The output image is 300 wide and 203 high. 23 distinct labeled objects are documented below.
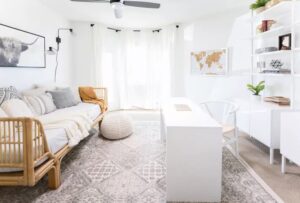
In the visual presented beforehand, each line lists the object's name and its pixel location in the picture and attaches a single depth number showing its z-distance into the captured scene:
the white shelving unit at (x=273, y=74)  2.75
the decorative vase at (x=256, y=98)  3.49
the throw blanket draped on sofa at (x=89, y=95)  4.52
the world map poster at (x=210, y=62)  4.84
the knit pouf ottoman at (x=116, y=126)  3.75
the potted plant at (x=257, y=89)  3.53
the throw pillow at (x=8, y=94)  2.67
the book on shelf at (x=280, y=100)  3.06
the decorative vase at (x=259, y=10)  3.38
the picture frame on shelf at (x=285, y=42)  3.07
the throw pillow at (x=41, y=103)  3.10
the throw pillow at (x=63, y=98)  3.66
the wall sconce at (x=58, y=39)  4.63
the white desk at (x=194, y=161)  1.93
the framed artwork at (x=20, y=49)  3.01
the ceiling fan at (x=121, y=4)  2.89
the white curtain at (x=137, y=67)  6.12
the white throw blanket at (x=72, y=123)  2.49
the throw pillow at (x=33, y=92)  3.33
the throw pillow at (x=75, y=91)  5.44
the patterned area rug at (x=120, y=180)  2.02
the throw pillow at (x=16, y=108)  2.46
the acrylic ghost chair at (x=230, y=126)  2.78
